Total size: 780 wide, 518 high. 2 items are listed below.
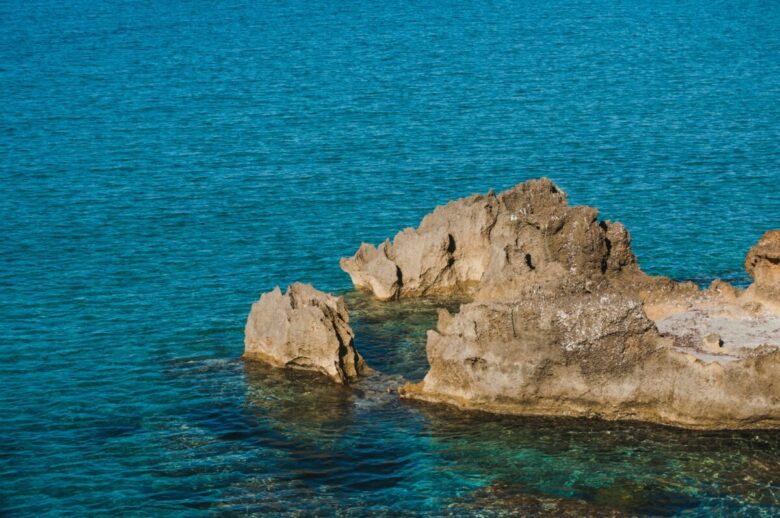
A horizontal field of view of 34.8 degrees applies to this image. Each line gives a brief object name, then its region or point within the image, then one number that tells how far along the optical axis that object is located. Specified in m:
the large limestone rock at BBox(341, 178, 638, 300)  56.19
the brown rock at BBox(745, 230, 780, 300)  50.22
